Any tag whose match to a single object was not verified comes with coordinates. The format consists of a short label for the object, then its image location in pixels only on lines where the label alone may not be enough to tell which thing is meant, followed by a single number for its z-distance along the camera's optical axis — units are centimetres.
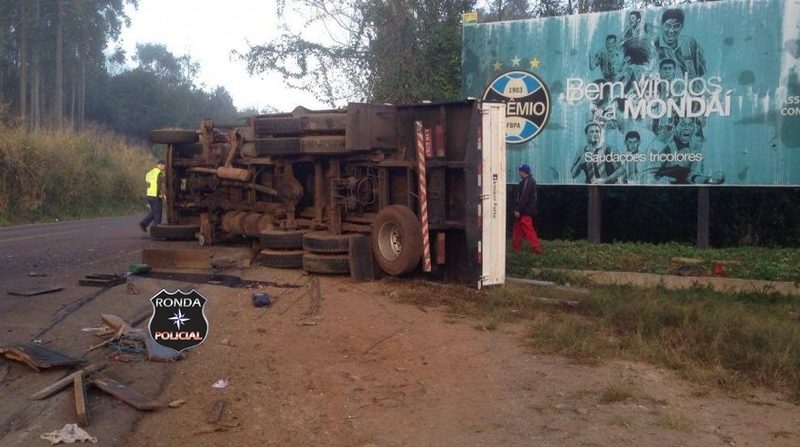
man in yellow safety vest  1827
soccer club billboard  1441
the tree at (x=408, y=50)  1812
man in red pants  1426
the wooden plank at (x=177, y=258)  1274
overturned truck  1100
